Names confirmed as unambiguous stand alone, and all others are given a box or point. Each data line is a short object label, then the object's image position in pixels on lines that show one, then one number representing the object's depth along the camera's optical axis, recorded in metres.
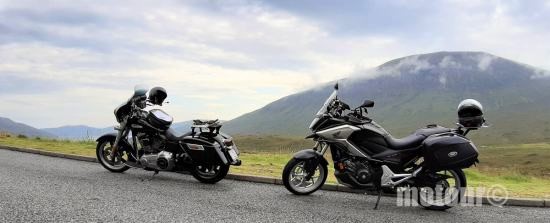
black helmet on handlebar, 11.79
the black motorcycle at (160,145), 10.77
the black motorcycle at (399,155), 8.88
